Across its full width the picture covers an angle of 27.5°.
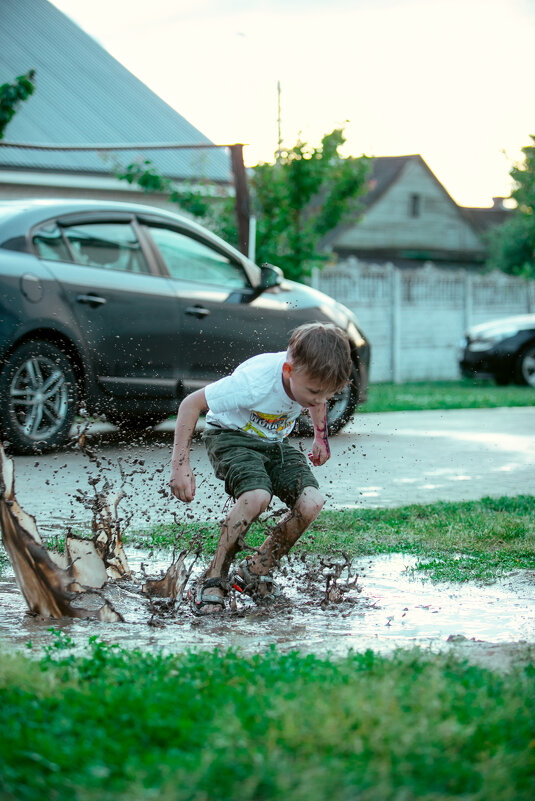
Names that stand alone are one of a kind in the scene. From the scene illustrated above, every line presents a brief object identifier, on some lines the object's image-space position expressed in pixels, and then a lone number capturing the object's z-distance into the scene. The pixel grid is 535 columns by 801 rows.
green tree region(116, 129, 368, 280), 16.48
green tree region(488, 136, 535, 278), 42.46
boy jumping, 4.08
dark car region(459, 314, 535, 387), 17.34
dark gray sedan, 7.50
